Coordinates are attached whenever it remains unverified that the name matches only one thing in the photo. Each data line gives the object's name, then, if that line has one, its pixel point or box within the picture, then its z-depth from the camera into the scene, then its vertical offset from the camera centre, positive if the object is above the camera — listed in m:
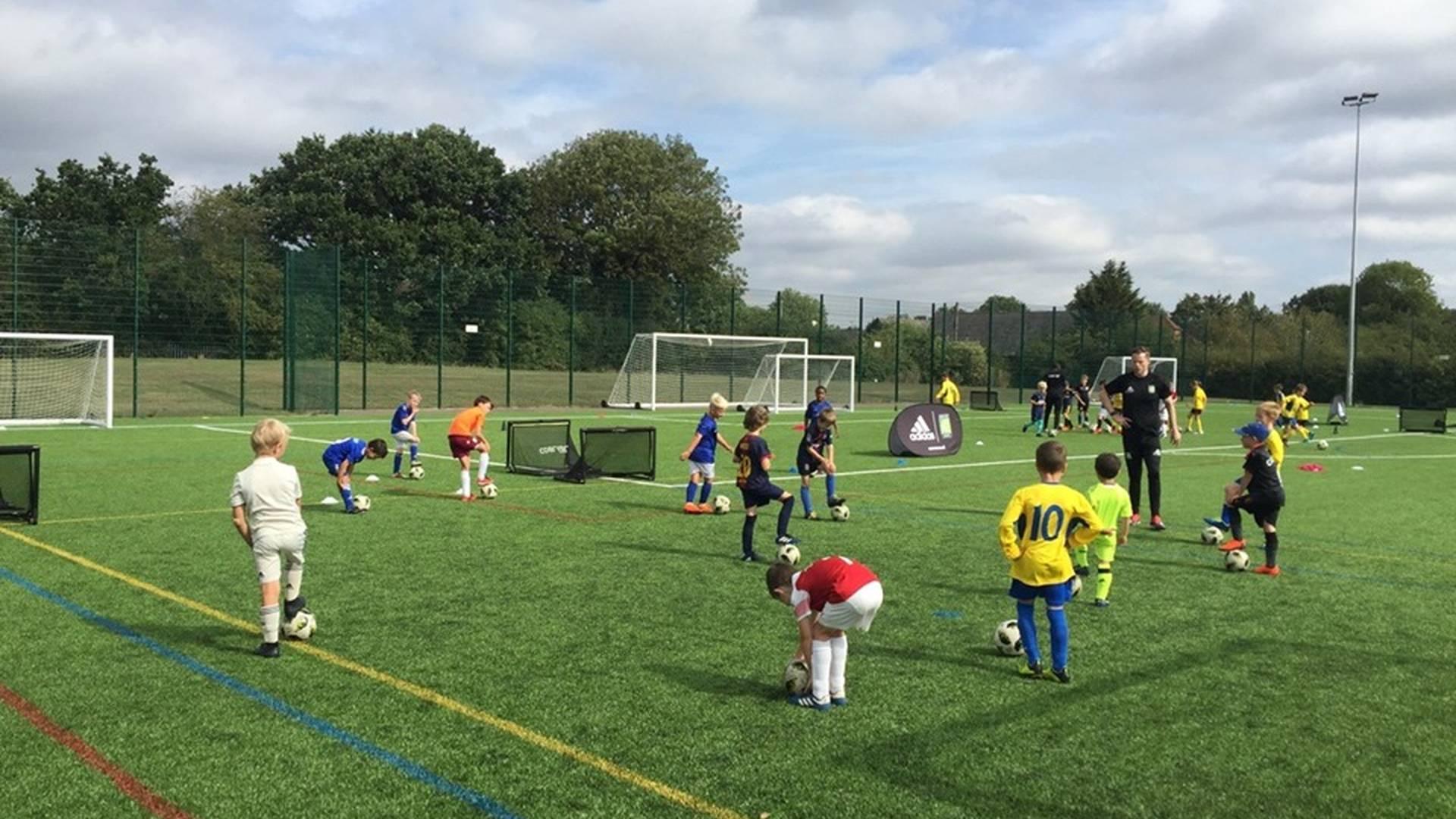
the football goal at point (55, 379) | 29.58 -0.57
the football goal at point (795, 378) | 43.91 -0.26
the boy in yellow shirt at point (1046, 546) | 6.79 -1.01
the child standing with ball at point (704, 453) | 13.56 -1.00
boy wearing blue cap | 10.52 -1.04
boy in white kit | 7.20 -0.96
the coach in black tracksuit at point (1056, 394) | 33.38 -0.51
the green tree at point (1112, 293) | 95.12 +7.11
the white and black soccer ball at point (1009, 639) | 7.36 -1.69
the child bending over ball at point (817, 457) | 13.59 -1.01
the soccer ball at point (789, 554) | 10.30 -1.64
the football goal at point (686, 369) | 42.28 +0.03
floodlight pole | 55.19 +1.17
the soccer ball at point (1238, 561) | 10.52 -1.66
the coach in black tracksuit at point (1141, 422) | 13.00 -0.50
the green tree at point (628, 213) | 68.50 +9.40
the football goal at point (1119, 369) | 53.62 +0.48
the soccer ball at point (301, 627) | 7.47 -1.72
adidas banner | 23.22 -1.17
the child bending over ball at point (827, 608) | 6.05 -1.26
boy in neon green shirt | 8.89 -1.10
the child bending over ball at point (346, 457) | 13.14 -1.07
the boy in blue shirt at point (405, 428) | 17.44 -0.97
